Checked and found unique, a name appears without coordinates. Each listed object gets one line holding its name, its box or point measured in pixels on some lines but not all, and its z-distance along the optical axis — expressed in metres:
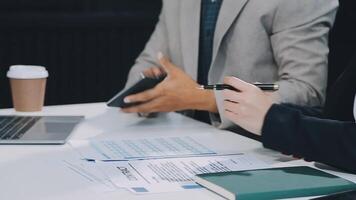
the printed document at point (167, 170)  1.60
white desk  1.57
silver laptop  1.90
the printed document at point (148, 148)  1.79
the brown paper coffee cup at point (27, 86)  2.18
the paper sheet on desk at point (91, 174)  1.60
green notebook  1.54
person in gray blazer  2.15
